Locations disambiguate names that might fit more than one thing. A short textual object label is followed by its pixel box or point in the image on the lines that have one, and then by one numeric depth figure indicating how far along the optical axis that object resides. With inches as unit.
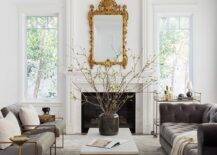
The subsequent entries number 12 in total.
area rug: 243.6
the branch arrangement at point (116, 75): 311.6
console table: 298.1
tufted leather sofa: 213.8
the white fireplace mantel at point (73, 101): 312.8
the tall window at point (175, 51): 324.8
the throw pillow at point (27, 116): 228.2
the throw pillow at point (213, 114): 209.1
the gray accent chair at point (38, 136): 174.4
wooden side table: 260.0
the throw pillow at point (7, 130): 178.7
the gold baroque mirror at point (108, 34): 314.7
